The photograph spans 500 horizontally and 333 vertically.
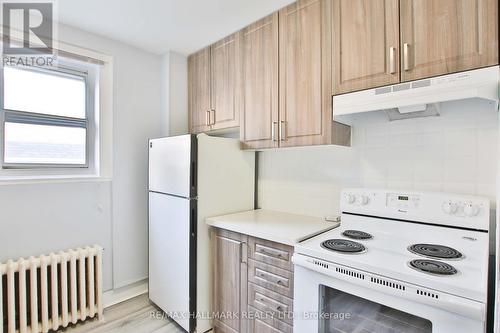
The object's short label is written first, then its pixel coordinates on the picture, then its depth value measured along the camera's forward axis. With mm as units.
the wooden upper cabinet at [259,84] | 1865
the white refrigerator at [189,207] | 1850
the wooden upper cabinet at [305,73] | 1601
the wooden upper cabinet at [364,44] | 1349
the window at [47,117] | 1908
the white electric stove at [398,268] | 894
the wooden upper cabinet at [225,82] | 2143
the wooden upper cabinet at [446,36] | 1098
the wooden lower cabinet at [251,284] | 1469
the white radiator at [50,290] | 1715
